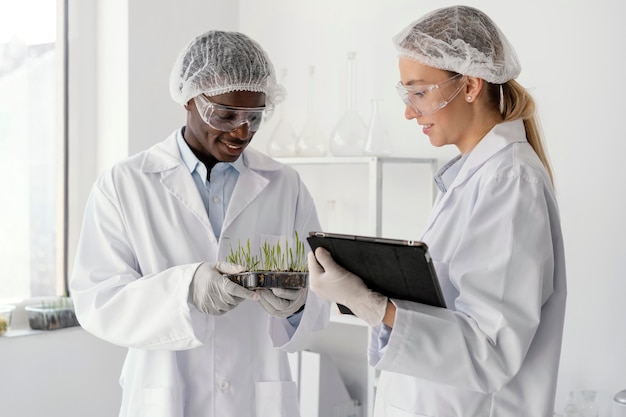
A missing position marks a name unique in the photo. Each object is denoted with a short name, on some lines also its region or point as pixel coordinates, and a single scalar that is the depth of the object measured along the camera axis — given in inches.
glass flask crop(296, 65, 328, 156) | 100.1
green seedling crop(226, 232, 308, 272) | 63.7
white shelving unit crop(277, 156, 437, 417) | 91.9
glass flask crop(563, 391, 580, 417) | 77.4
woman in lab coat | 43.1
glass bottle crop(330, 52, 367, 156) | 95.7
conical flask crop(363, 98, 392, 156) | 93.7
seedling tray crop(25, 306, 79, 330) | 95.5
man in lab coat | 60.6
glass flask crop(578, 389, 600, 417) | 76.9
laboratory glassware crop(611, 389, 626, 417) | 70.8
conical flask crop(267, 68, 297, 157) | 101.4
